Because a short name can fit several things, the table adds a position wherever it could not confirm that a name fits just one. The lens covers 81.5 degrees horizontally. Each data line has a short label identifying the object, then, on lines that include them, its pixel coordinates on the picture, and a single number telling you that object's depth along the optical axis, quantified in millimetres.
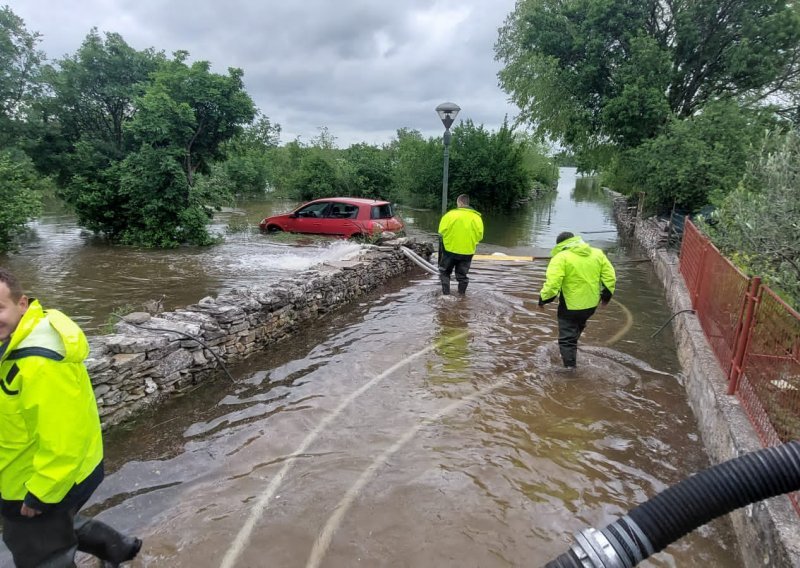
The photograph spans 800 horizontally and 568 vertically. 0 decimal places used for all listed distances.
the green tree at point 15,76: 13906
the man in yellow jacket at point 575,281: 5391
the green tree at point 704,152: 12594
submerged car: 13992
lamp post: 10219
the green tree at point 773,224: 5044
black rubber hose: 1807
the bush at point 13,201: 11250
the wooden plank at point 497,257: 13372
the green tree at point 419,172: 28469
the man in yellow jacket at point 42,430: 2043
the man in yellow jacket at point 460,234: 8734
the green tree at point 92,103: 13547
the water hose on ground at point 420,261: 10867
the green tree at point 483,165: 27938
